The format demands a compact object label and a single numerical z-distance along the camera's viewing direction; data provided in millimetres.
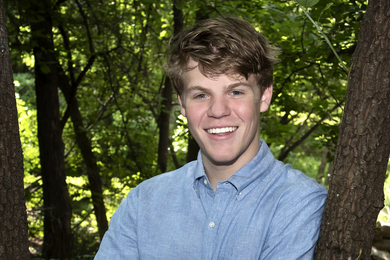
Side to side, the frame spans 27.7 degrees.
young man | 1246
